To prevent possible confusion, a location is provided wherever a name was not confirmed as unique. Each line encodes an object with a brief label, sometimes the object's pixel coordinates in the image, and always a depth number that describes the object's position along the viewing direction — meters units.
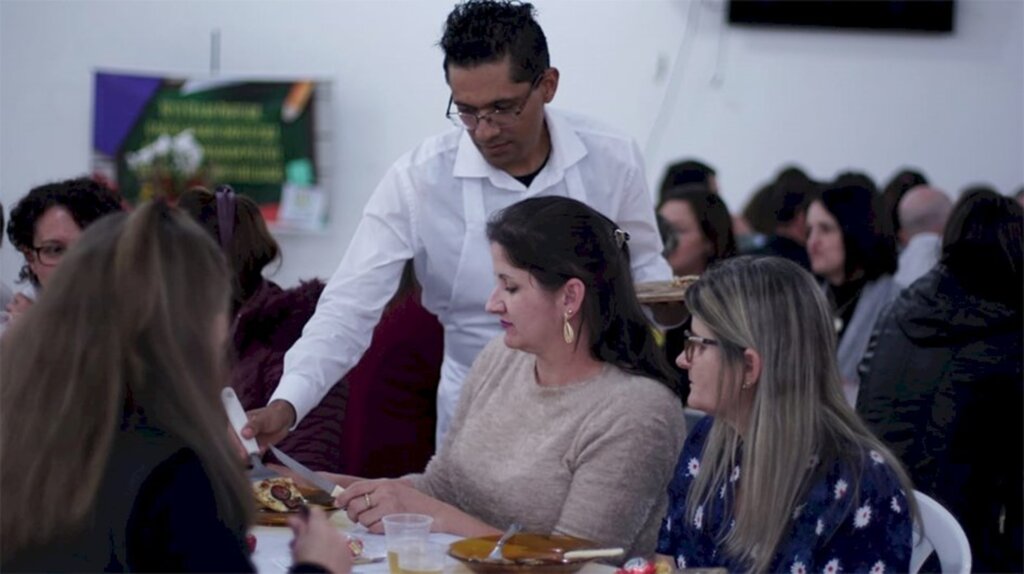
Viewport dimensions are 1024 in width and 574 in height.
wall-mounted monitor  7.55
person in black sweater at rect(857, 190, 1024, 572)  3.57
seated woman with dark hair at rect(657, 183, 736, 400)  4.34
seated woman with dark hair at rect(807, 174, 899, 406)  4.23
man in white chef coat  2.64
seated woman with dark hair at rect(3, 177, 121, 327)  3.14
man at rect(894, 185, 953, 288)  4.85
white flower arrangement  6.22
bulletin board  6.61
